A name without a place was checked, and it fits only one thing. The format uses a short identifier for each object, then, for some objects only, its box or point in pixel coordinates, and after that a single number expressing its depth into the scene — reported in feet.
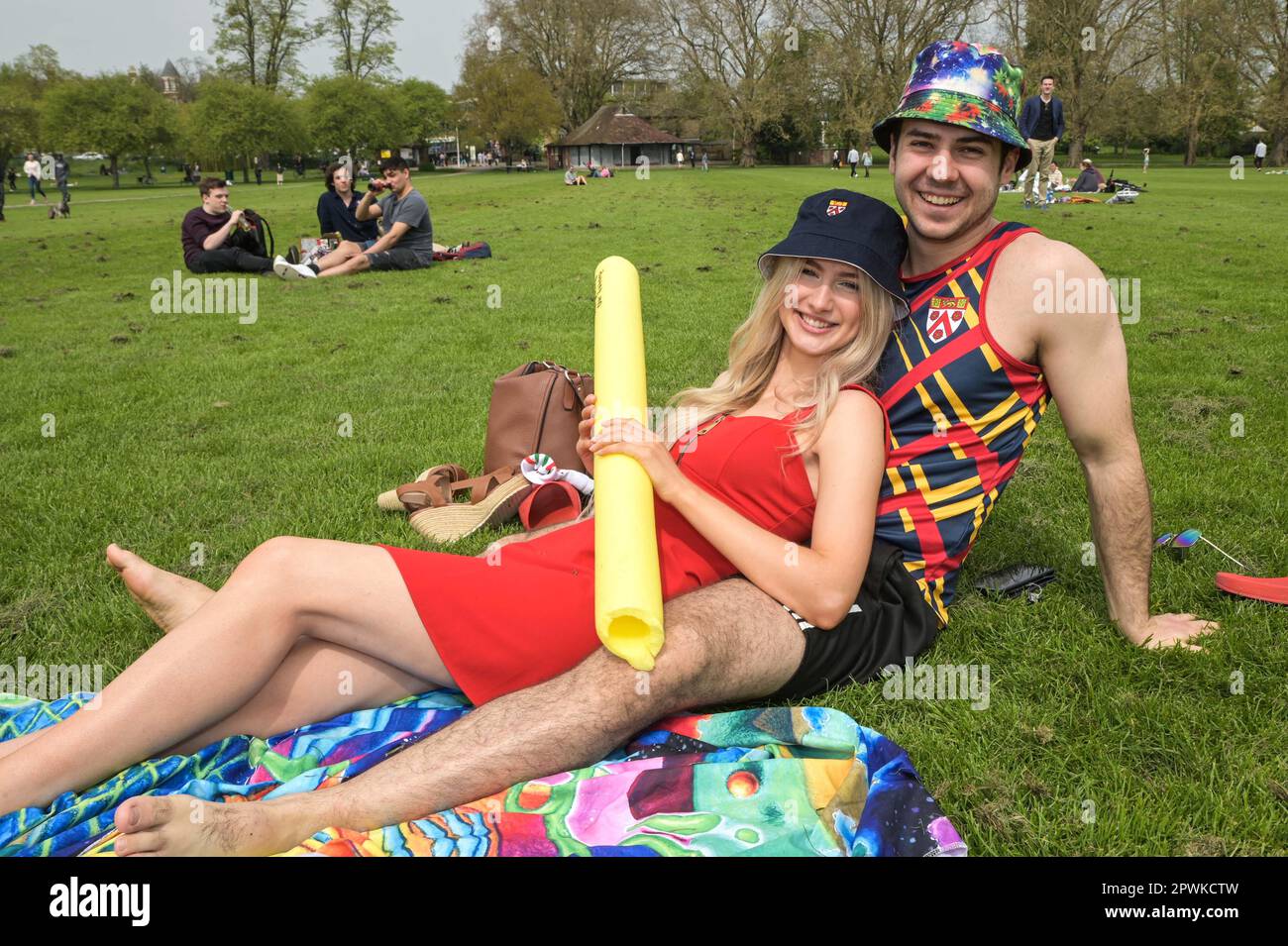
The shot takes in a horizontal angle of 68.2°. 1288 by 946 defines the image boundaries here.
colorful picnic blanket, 8.72
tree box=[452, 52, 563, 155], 274.36
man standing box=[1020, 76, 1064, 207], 66.74
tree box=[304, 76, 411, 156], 259.80
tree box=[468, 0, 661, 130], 289.74
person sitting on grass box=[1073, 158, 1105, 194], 93.56
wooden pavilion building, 275.39
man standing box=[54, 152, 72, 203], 108.62
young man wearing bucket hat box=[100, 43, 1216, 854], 10.84
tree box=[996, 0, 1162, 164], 171.32
